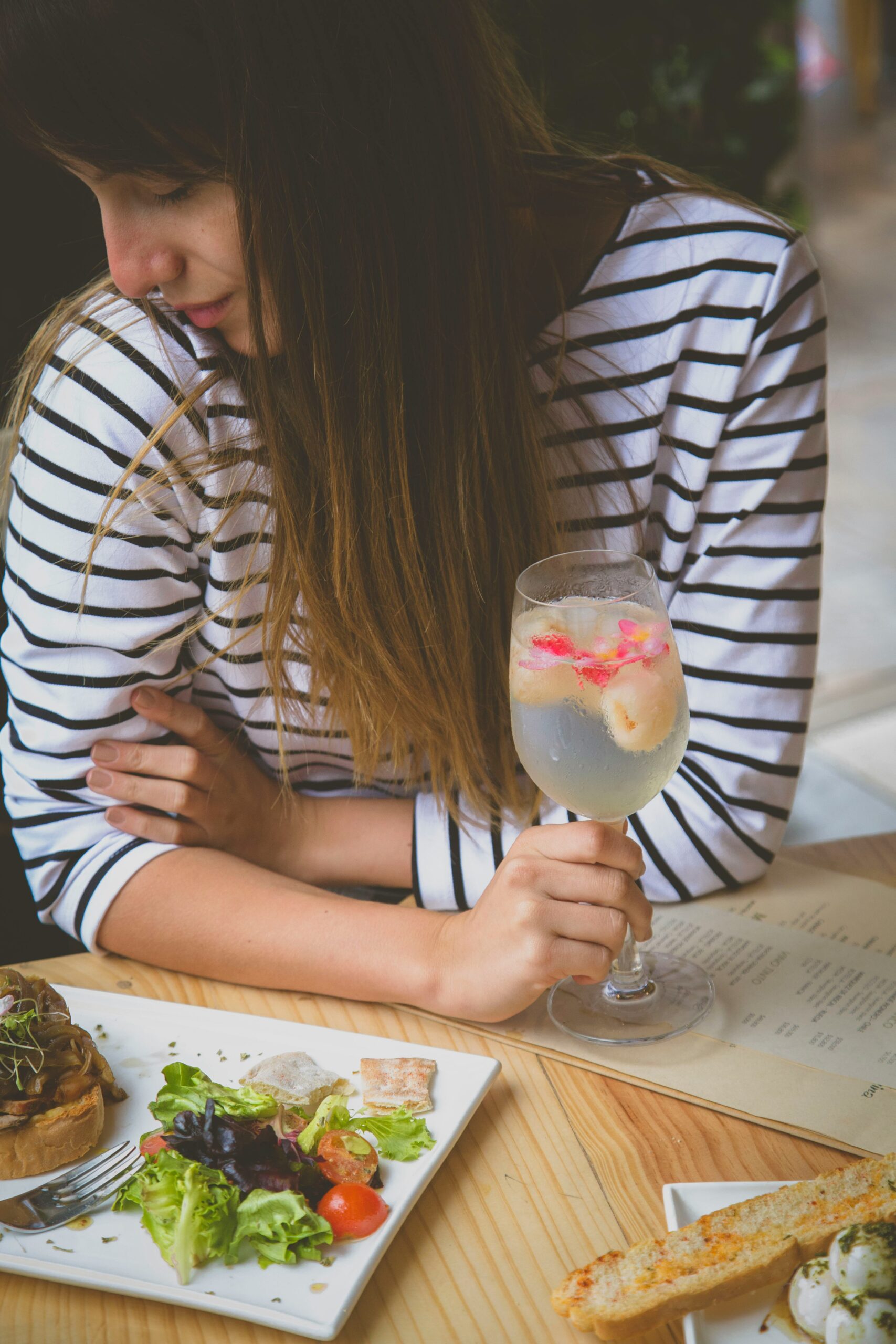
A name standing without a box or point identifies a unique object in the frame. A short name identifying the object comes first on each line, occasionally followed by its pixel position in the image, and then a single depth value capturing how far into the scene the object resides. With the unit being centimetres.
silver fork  82
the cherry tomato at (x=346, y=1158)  83
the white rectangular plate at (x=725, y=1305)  71
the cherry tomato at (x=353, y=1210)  79
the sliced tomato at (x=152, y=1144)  86
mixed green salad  78
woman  100
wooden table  76
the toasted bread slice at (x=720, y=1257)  72
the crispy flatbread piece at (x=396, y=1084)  90
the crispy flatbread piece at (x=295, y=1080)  91
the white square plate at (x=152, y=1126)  75
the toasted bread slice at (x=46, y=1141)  85
